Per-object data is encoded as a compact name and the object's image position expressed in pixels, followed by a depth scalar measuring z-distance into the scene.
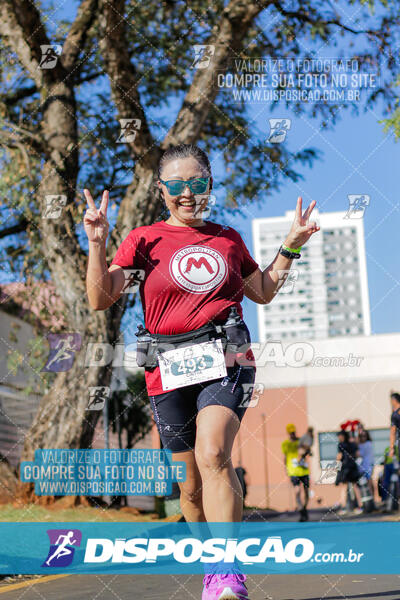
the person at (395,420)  9.40
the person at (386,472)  13.20
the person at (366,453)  13.36
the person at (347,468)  12.91
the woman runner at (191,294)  3.09
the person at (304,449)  12.27
